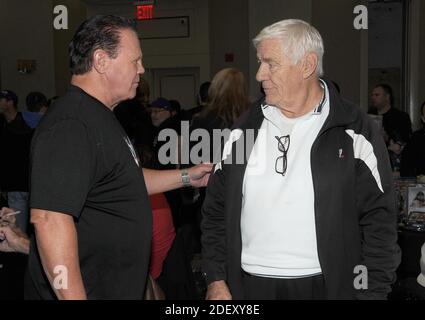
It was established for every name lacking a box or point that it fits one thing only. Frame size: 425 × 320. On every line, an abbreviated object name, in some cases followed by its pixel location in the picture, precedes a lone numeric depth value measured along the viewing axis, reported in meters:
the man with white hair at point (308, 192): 1.64
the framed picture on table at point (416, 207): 2.83
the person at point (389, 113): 4.98
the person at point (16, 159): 4.30
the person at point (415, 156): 3.97
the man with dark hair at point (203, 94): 3.90
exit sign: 8.51
